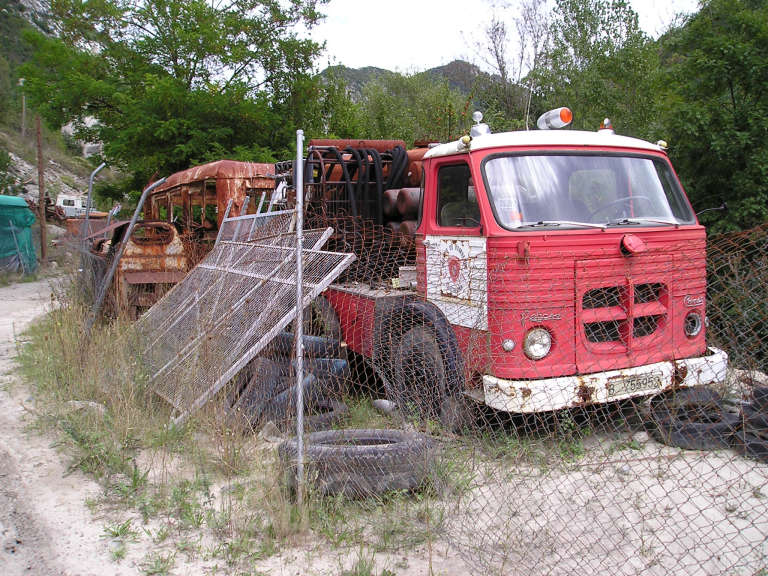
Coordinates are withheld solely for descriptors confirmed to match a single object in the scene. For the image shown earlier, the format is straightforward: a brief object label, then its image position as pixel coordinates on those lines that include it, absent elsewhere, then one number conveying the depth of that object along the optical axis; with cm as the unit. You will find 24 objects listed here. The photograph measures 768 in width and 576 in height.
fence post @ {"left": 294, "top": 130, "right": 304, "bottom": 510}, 379
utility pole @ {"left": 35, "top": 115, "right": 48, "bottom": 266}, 2059
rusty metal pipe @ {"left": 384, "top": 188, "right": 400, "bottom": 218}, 671
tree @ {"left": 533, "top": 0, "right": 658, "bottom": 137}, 1385
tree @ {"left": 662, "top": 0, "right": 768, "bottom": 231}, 845
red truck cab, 437
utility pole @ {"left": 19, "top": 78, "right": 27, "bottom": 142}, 4711
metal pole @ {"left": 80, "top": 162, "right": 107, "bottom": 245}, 892
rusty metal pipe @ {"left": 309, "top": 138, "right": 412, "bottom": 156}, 785
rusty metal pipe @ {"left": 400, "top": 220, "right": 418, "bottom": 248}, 600
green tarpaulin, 1939
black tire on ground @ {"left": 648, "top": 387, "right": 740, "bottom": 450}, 424
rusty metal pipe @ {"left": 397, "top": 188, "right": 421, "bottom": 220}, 640
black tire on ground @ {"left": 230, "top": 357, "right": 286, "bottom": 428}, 535
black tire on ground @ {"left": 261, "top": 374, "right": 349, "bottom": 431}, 519
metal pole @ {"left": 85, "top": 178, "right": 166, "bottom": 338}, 761
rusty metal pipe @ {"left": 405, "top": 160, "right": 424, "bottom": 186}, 713
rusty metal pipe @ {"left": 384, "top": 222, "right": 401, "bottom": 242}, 650
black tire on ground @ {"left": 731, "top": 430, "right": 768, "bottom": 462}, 432
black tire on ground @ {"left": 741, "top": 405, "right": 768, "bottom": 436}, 443
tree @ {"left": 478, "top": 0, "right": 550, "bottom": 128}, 1784
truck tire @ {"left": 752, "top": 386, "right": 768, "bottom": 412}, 454
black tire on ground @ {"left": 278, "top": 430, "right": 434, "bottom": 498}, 390
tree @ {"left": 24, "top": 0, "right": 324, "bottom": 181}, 1719
